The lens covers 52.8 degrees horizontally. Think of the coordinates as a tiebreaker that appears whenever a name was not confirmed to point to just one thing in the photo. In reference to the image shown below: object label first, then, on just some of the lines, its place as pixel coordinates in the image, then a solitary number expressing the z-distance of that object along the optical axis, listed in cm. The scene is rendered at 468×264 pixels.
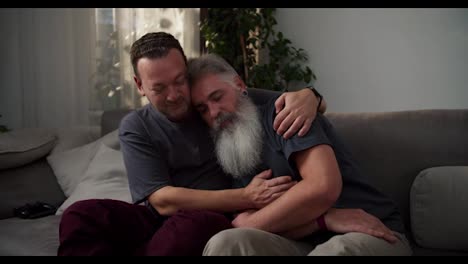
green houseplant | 342
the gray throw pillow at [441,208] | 155
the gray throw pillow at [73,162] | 231
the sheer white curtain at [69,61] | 324
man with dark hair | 135
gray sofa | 160
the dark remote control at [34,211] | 208
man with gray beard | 124
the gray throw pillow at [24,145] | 225
